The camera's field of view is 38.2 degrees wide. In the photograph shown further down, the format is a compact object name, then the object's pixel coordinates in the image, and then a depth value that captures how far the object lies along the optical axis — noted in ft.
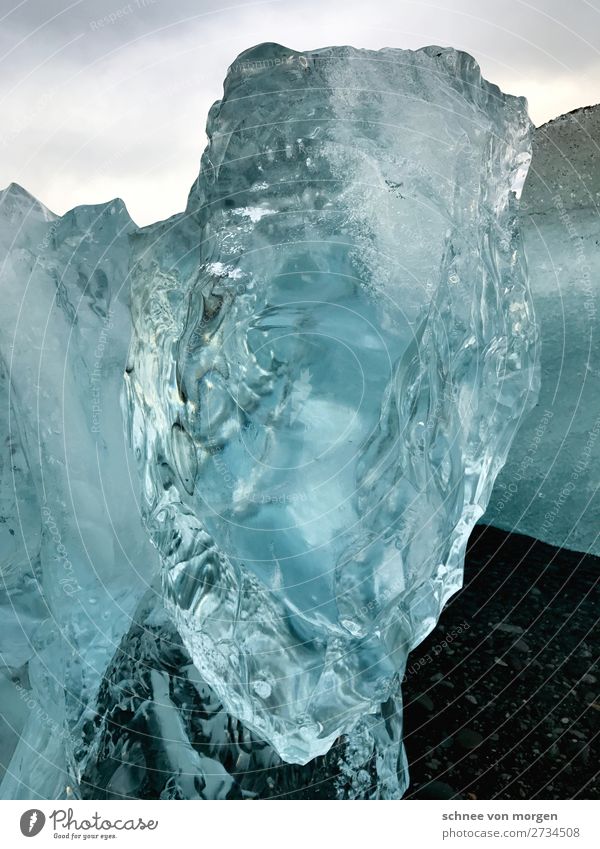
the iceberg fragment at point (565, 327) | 7.04
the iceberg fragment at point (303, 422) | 3.37
